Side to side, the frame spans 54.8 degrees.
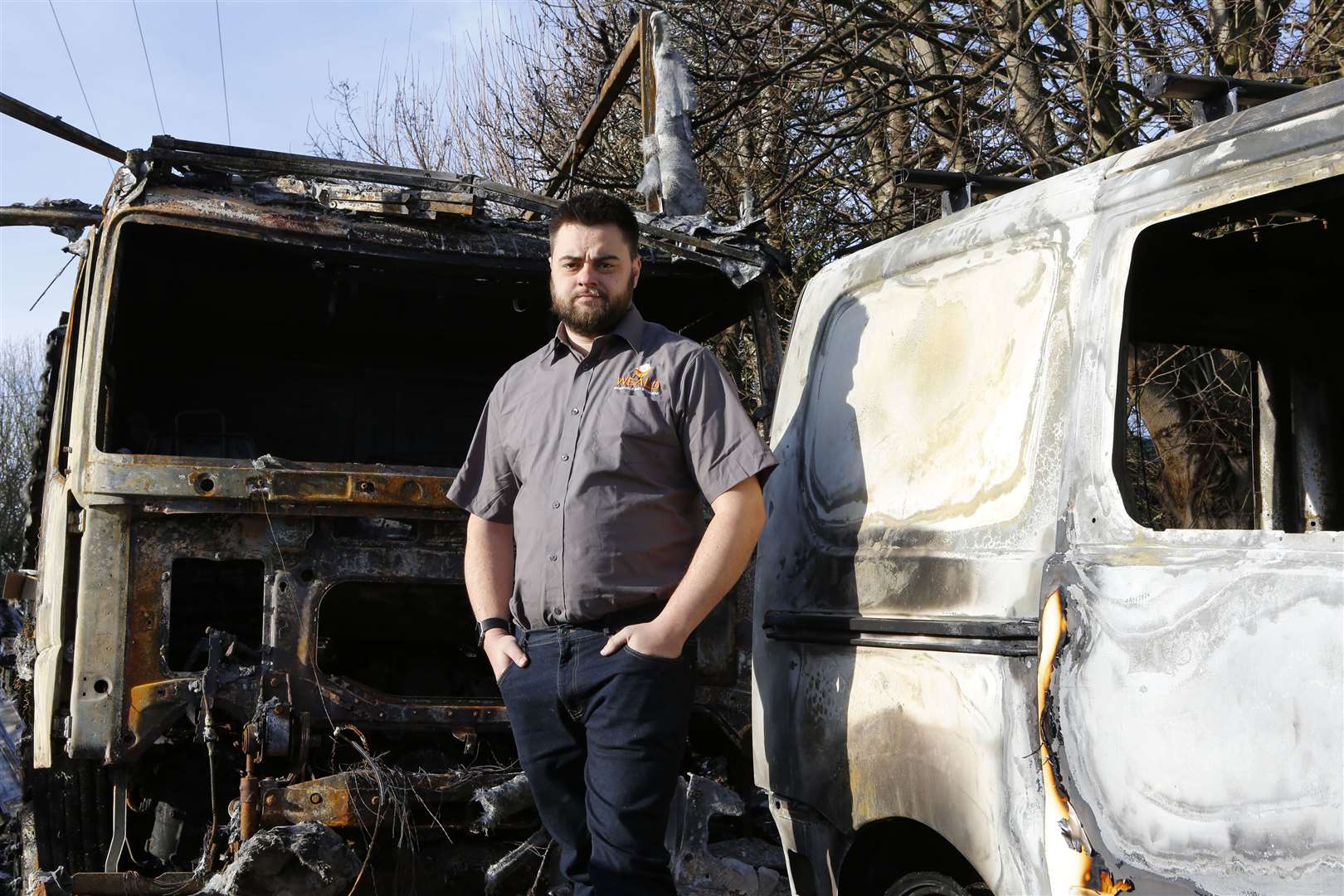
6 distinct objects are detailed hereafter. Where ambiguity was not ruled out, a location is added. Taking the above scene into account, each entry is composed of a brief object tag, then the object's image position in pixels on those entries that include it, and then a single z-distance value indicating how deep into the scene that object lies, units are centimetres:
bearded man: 267
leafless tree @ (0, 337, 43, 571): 2306
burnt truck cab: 373
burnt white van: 185
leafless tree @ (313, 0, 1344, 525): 644
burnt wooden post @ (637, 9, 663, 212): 583
